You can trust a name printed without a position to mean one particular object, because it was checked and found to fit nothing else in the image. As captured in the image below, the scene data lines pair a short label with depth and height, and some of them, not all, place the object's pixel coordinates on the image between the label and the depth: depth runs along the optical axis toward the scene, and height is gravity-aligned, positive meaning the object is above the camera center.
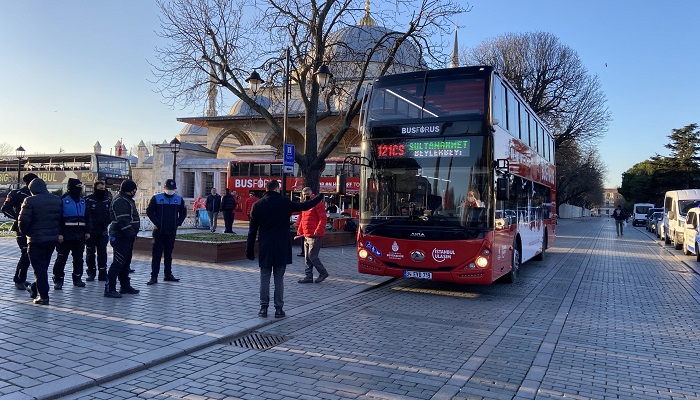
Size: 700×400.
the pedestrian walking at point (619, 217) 30.66 -0.38
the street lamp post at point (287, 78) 13.89 +3.56
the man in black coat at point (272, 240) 6.99 -0.44
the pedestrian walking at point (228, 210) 19.28 -0.13
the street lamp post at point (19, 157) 31.87 +2.92
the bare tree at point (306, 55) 16.55 +5.03
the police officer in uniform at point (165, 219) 9.12 -0.23
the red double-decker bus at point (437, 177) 8.57 +0.54
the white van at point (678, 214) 21.58 -0.13
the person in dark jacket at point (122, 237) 7.93 -0.49
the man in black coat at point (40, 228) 7.05 -0.32
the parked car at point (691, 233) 17.14 -0.76
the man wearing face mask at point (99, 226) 9.01 -0.36
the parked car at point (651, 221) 37.85 -0.79
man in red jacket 9.77 -0.46
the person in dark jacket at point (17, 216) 8.23 -0.23
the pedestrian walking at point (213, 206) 20.13 +0.02
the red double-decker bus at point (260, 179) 29.97 +1.73
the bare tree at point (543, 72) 32.09 +8.56
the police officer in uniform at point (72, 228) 8.16 -0.37
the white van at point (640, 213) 53.77 -0.25
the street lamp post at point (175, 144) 26.84 +3.23
